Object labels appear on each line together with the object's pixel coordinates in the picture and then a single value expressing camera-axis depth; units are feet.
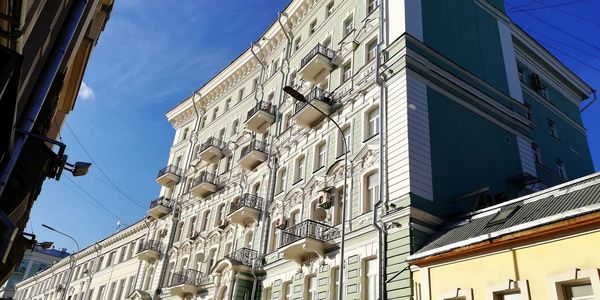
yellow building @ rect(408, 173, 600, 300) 34.17
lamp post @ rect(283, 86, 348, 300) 44.78
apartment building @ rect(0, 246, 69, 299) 263.21
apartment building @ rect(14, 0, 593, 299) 56.95
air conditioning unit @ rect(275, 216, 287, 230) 76.28
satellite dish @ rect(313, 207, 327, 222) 64.80
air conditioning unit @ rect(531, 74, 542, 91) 91.35
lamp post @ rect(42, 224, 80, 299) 178.06
